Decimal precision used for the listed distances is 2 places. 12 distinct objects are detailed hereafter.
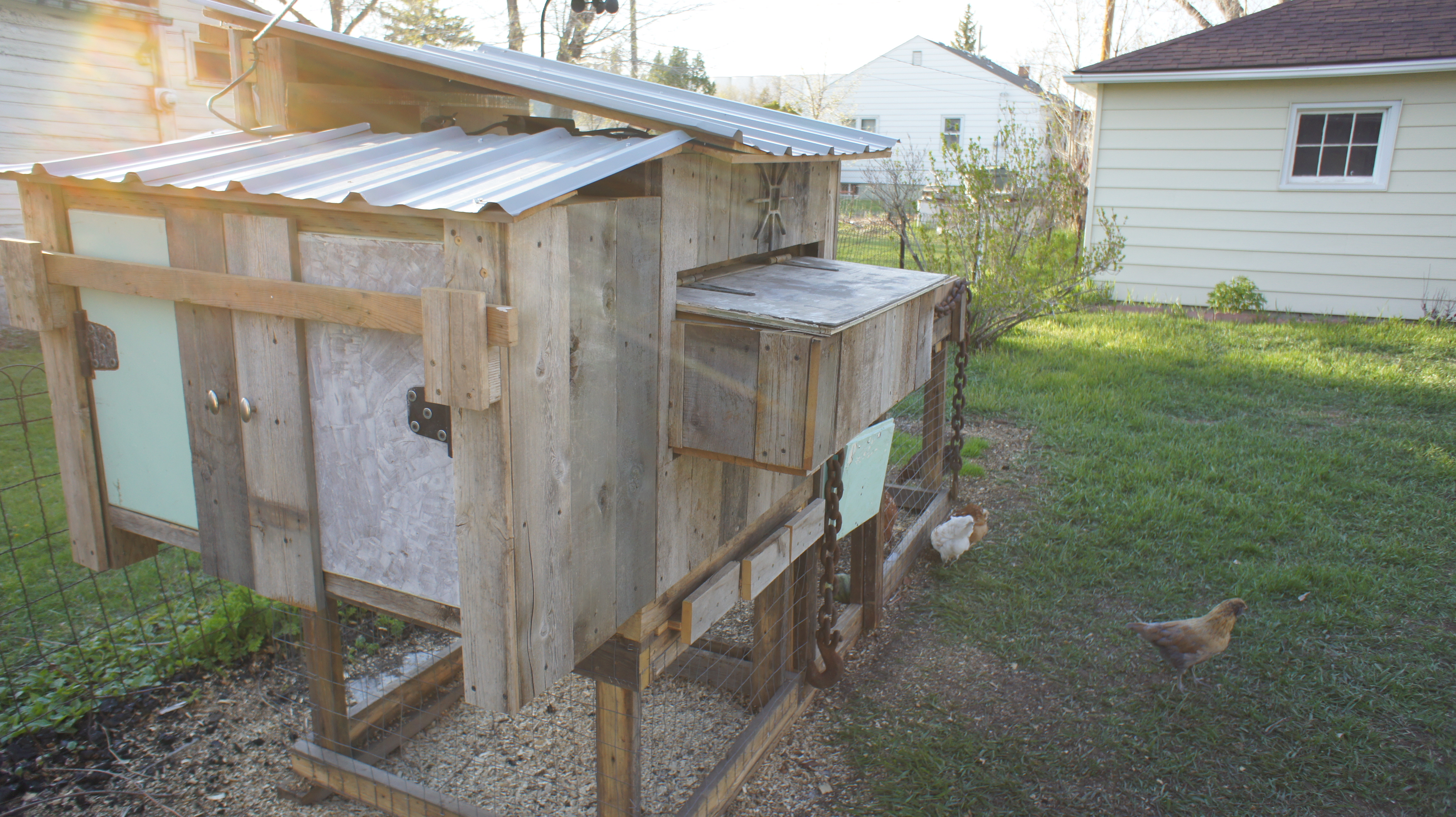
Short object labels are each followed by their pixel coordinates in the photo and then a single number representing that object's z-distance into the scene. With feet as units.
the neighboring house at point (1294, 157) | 30.94
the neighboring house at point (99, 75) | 28.45
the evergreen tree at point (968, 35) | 191.31
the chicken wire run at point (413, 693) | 9.75
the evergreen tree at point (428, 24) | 61.87
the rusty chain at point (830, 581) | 9.92
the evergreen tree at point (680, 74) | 67.21
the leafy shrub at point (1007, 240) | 25.75
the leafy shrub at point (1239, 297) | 32.91
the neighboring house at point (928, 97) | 99.14
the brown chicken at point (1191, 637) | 11.06
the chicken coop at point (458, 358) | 5.53
